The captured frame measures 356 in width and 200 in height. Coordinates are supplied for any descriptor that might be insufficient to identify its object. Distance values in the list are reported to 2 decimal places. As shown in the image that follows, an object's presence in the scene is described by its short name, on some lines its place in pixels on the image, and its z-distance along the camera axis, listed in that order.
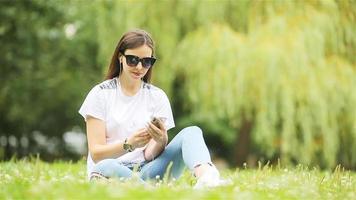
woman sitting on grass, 8.92
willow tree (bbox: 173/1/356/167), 21.12
